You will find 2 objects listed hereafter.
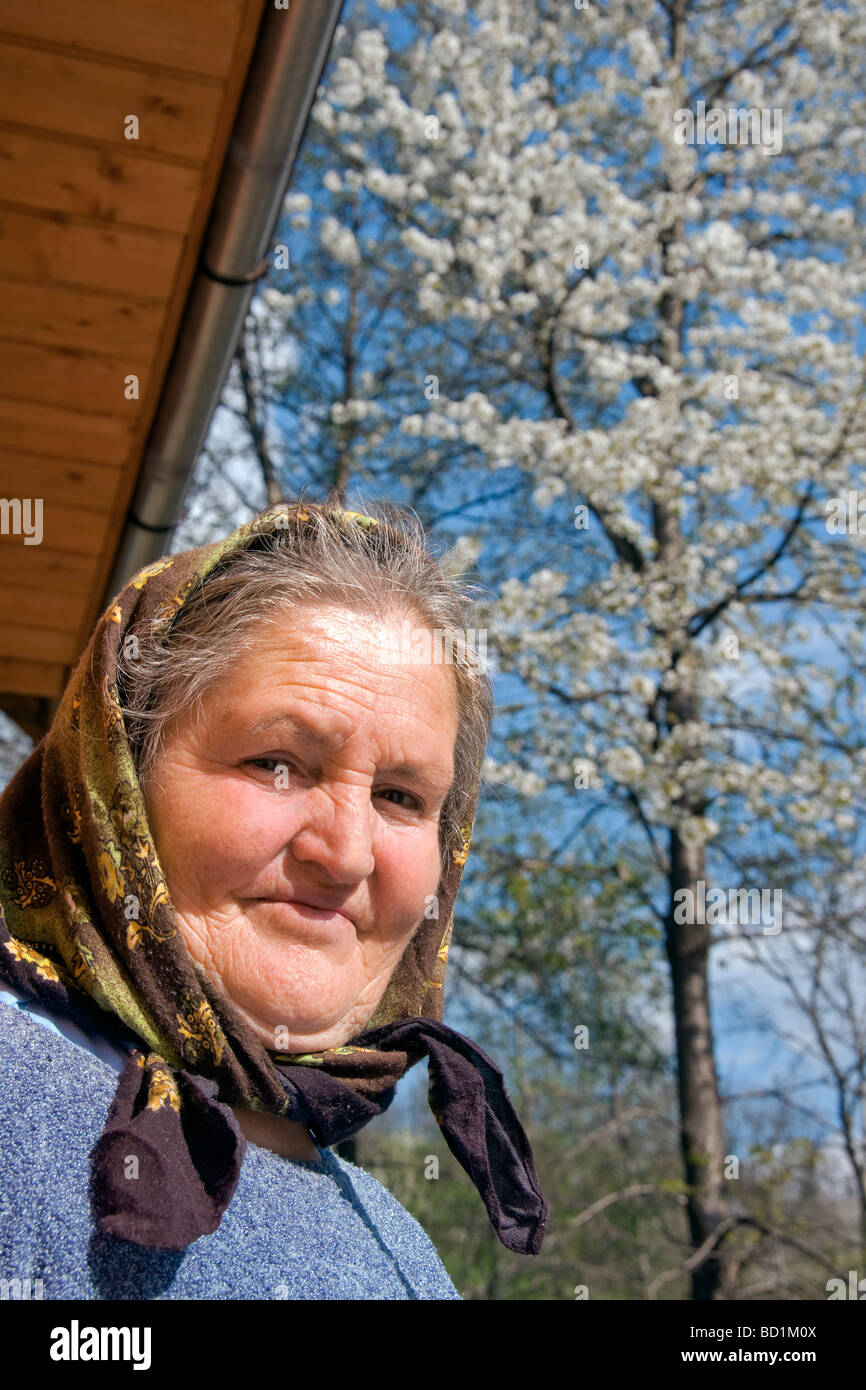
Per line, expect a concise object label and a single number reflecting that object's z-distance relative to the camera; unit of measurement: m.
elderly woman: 1.03
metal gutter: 2.07
